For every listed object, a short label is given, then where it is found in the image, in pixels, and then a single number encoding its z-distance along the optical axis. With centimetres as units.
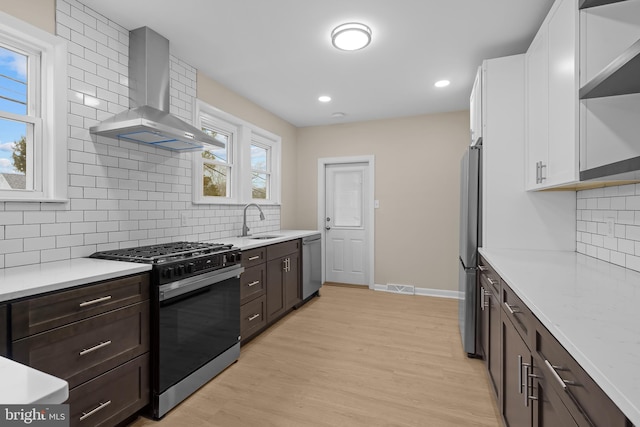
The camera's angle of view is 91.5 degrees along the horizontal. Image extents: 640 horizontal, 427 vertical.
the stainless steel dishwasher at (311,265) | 409
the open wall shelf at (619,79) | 107
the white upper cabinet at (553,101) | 161
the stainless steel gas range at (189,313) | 193
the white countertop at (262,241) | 299
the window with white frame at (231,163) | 328
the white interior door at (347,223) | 510
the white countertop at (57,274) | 135
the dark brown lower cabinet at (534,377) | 74
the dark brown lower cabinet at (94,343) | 138
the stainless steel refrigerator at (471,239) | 263
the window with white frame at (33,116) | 187
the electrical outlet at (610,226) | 187
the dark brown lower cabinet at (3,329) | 126
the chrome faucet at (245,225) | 379
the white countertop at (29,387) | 53
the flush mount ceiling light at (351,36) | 241
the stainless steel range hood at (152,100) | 221
